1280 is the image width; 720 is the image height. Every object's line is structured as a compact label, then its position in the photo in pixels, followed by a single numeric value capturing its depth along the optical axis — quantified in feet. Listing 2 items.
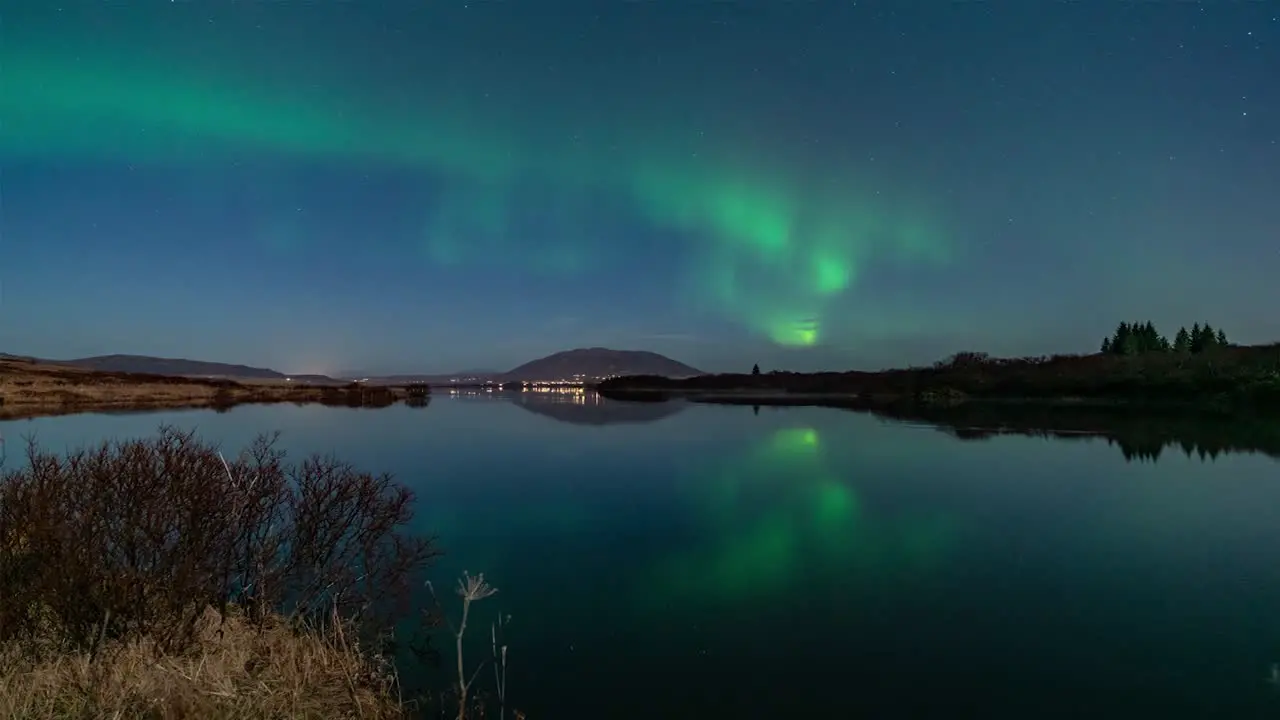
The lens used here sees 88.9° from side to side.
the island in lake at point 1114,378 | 217.77
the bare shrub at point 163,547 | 22.38
